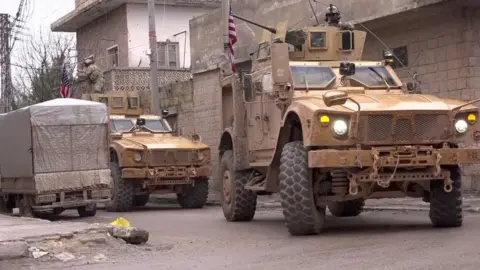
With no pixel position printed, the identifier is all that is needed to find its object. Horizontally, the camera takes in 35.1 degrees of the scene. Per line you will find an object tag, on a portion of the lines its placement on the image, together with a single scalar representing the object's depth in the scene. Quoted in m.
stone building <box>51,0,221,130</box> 32.88
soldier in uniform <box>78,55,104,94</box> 24.52
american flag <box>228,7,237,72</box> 16.95
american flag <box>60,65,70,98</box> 24.97
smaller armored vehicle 16.36
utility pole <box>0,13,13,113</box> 30.41
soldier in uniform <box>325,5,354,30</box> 12.05
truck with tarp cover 14.41
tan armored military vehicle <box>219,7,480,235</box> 8.95
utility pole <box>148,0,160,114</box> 20.39
